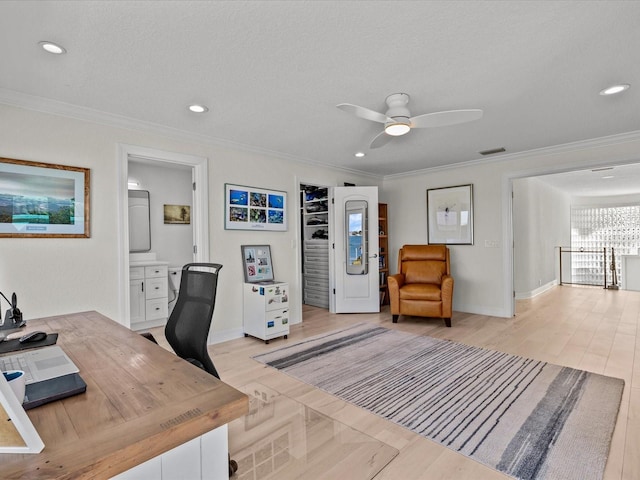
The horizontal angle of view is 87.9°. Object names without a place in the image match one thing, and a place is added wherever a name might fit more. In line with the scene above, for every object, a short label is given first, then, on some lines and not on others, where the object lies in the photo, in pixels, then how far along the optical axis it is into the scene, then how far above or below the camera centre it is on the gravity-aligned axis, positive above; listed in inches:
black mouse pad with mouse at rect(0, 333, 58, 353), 53.0 -16.0
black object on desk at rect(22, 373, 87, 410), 32.8 -15.2
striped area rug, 70.6 -44.5
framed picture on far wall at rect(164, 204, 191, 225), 200.1 +19.3
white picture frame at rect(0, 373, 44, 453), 24.7 -13.8
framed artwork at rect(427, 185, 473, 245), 200.1 +16.4
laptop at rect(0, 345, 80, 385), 39.7 -15.3
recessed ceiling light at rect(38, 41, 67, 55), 75.0 +46.1
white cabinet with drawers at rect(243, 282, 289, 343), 146.2 -29.9
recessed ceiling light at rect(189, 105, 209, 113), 110.6 +46.4
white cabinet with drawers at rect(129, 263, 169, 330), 168.2 -25.4
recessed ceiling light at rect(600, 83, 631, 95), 98.3 +45.4
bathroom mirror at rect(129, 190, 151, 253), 184.2 +13.8
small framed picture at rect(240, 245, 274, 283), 157.6 -9.3
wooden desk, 24.4 -15.8
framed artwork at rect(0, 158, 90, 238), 99.1 +15.1
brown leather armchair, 168.2 -23.1
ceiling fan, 99.5 +38.2
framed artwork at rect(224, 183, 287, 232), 153.4 +17.5
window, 328.8 +2.6
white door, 202.2 -3.8
